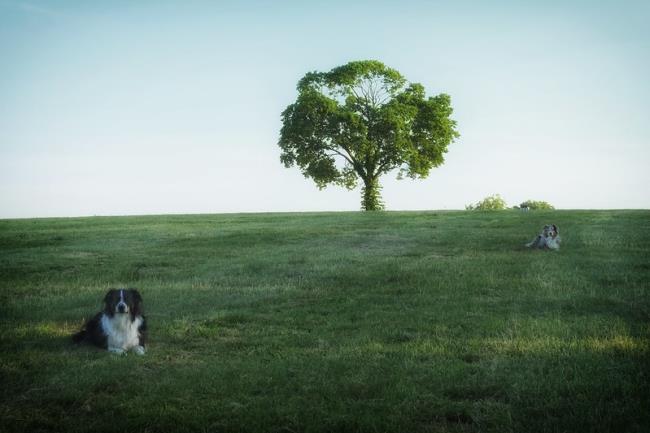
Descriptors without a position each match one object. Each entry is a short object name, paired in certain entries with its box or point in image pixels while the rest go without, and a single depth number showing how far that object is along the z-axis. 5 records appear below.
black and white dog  9.51
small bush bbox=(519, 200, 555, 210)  122.75
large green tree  50.25
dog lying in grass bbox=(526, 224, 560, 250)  20.67
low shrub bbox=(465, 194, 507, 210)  128.38
